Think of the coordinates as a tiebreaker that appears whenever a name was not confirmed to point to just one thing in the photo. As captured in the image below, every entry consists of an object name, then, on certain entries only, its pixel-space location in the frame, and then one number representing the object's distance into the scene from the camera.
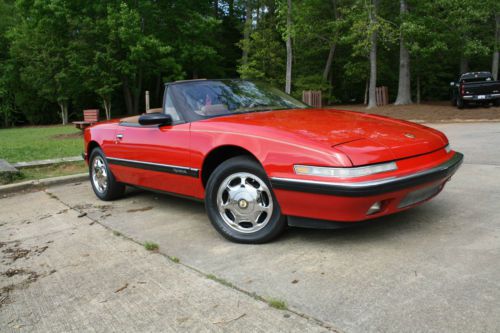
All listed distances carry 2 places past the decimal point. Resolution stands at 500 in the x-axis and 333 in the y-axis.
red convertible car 2.94
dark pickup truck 17.12
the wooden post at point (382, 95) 23.20
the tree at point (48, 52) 24.42
